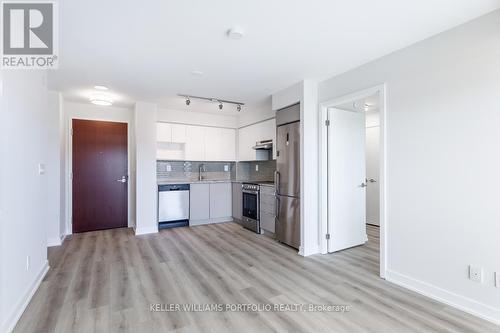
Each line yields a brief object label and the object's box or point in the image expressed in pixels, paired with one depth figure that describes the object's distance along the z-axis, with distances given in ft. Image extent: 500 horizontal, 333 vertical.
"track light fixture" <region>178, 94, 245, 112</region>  14.29
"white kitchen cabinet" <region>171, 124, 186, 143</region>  17.51
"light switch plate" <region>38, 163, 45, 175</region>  9.27
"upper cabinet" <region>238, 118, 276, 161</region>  15.65
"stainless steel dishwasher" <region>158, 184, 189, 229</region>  16.40
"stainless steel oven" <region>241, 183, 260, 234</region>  15.65
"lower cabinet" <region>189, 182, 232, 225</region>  17.35
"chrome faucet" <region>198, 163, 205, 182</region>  19.47
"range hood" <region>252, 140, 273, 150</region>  15.85
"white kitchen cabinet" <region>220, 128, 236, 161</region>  19.30
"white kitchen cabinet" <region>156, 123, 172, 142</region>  16.99
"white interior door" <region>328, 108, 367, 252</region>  11.85
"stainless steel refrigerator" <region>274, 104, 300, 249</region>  12.26
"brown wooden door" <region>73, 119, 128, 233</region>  15.74
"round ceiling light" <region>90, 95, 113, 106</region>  14.11
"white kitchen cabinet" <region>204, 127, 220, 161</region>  18.67
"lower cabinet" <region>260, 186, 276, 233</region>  14.32
